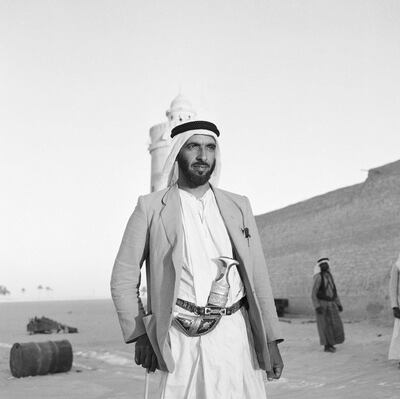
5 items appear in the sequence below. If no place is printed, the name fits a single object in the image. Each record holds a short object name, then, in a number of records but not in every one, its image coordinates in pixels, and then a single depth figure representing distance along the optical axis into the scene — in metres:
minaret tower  33.47
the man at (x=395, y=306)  6.59
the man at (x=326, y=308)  8.65
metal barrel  7.00
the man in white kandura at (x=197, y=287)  2.20
